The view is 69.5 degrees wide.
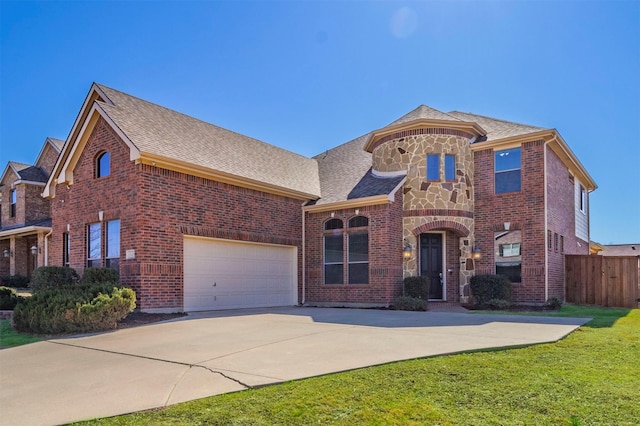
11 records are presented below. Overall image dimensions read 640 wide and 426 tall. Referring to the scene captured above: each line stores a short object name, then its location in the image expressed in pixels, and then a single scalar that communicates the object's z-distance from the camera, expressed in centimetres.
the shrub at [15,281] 2138
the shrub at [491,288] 1449
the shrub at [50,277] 1305
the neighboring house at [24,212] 2269
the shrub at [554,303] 1375
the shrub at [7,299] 1271
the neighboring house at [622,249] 4223
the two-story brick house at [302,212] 1315
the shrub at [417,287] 1472
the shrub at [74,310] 970
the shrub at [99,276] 1208
